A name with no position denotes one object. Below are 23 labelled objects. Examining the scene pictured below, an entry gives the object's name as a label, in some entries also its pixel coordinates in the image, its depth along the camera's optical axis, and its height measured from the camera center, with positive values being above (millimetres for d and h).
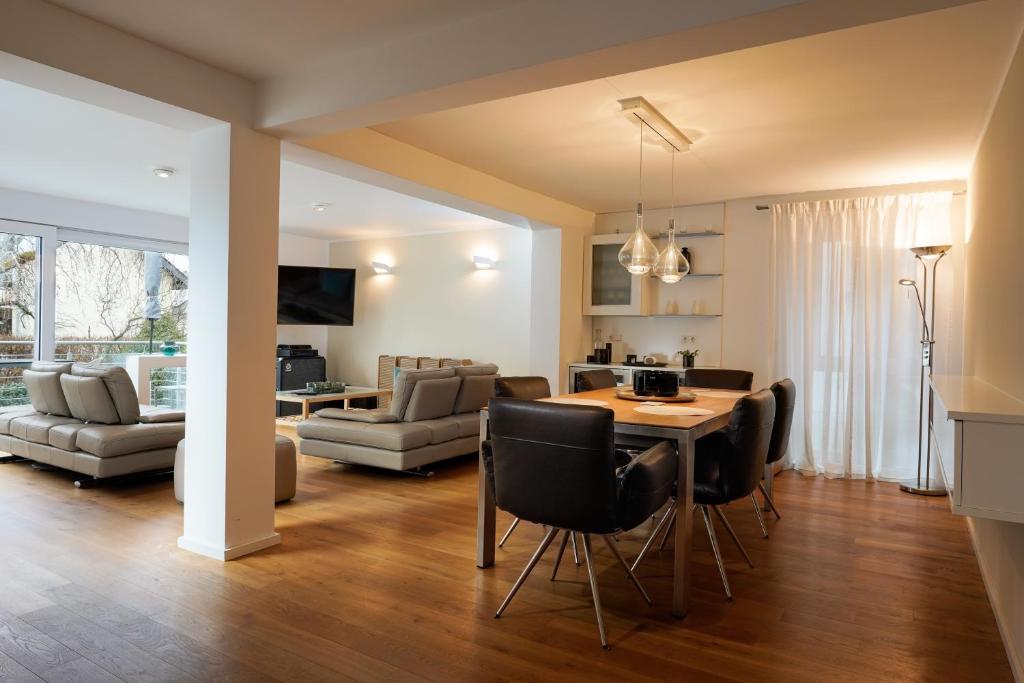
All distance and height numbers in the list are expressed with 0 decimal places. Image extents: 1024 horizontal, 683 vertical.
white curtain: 5379 +125
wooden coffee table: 7433 -711
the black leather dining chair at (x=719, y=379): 4793 -268
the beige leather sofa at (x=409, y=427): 5156 -739
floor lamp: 4973 -7
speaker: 8508 -523
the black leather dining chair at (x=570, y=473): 2428 -510
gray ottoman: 4250 -901
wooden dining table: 2750 -447
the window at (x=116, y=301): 7117 +354
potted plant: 6203 -151
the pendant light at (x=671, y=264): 4027 +475
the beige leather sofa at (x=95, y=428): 4695 -717
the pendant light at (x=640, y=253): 3755 +506
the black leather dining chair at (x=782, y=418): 3678 -419
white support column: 3309 -25
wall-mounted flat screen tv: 8734 +539
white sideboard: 1802 -320
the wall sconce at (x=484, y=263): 8188 +940
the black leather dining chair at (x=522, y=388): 3756 -289
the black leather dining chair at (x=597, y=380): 4570 -284
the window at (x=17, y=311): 6598 +198
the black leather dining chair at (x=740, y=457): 2990 -527
